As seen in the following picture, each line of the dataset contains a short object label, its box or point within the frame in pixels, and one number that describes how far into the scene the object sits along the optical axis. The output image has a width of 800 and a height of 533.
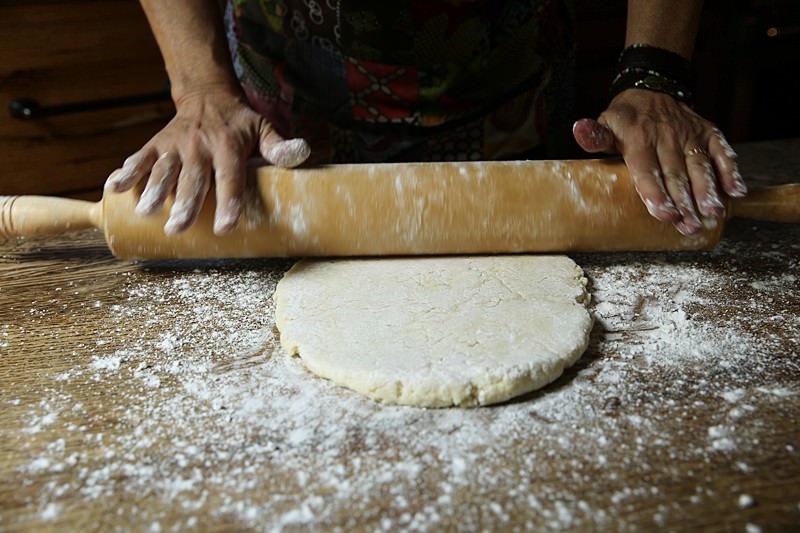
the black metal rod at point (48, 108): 1.15
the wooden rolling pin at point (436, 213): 0.73
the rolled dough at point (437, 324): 0.60
